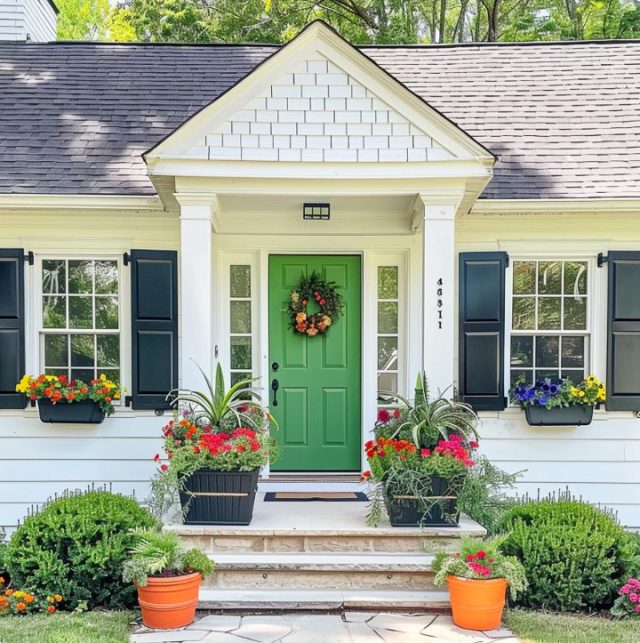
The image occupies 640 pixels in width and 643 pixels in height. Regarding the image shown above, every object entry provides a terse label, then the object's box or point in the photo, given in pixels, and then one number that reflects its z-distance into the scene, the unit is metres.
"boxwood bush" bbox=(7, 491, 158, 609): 3.67
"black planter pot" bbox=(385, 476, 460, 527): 3.94
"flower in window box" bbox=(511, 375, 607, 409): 5.03
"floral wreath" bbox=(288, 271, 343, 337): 5.54
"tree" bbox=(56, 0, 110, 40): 17.72
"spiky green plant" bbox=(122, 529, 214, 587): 3.39
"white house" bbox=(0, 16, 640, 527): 4.35
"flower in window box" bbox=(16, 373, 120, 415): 4.93
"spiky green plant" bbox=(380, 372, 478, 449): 4.08
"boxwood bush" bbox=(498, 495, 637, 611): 3.71
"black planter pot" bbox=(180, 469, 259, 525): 3.92
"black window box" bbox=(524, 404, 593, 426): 5.06
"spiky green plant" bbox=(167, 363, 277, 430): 4.17
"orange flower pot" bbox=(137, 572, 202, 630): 3.39
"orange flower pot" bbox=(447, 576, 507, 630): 3.41
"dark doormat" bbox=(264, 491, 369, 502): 4.82
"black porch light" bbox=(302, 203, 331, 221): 5.04
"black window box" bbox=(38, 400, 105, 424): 4.99
